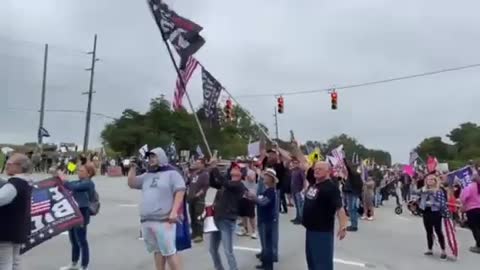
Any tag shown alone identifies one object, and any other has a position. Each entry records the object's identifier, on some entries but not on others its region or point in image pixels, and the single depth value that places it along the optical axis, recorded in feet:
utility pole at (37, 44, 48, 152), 169.31
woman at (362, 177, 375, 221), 64.90
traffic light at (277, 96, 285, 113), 104.68
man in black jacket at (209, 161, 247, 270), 29.09
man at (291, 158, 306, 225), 53.67
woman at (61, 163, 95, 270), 30.12
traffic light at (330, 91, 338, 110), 98.53
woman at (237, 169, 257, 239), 37.93
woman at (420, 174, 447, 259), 38.58
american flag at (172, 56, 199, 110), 45.92
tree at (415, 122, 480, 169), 356.79
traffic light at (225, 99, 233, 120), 94.77
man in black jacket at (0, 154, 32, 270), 20.16
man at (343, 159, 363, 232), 51.88
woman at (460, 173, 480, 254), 43.73
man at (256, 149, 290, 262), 32.14
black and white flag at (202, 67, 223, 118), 52.16
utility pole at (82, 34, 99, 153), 174.25
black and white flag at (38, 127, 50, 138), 156.04
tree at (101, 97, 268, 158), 300.81
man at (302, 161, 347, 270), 24.03
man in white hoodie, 24.07
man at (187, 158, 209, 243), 41.70
